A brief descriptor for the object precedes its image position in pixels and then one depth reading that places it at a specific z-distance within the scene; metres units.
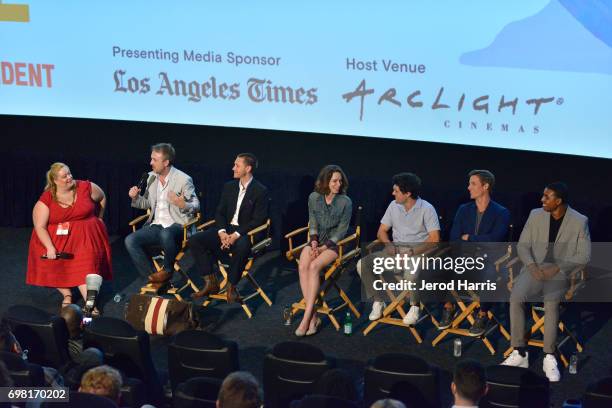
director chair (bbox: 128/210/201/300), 7.17
